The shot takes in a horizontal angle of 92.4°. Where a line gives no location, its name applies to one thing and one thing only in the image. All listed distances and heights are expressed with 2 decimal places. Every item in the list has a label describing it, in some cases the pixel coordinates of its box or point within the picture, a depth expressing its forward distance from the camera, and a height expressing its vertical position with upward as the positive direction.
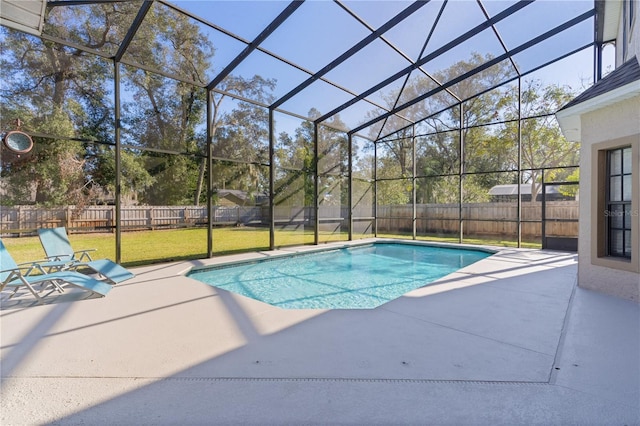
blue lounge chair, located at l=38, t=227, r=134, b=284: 5.04 -0.74
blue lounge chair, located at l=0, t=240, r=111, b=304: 3.94 -0.90
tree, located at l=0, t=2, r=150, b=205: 5.46 +2.17
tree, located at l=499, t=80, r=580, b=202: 9.84 +2.67
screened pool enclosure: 5.75 +2.59
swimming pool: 5.41 -1.47
